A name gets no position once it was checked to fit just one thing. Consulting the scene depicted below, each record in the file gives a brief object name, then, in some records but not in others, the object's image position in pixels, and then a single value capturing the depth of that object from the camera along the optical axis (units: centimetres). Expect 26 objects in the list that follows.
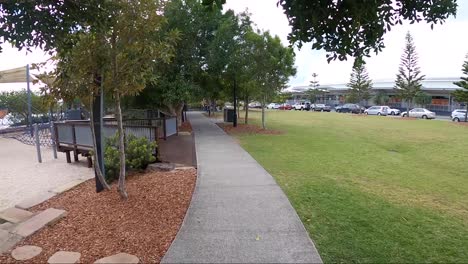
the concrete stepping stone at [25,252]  426
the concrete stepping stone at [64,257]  404
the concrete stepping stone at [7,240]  457
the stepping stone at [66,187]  729
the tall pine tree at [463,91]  3457
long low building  5291
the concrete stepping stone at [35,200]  635
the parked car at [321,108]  6197
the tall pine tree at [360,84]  5694
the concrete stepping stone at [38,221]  500
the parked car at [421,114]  4181
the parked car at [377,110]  4847
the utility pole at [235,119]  2202
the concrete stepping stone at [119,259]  394
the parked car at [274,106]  7716
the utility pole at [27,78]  1343
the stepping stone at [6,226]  523
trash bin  2678
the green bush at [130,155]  747
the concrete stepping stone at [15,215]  566
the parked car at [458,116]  3553
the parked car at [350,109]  5478
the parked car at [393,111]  4866
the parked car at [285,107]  7116
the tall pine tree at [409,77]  4569
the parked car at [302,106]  6747
